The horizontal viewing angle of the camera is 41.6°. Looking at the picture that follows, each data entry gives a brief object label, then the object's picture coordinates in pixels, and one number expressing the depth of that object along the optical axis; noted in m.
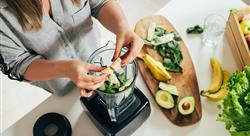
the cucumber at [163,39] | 1.03
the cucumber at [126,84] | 0.78
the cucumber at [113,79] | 0.77
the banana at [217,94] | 0.93
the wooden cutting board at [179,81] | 0.91
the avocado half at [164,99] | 0.93
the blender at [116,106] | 0.82
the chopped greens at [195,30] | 1.06
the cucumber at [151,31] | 1.05
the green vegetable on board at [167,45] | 0.99
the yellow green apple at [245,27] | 1.00
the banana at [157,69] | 0.96
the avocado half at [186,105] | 0.91
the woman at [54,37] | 0.78
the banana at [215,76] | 0.95
